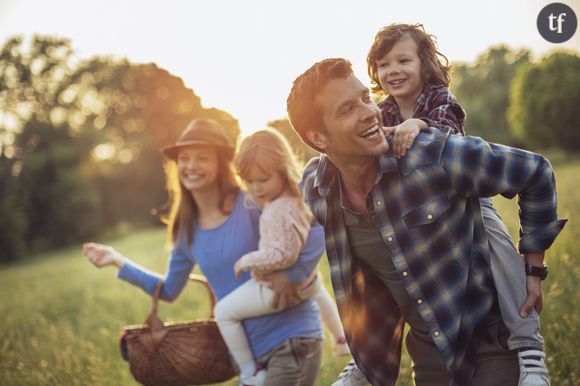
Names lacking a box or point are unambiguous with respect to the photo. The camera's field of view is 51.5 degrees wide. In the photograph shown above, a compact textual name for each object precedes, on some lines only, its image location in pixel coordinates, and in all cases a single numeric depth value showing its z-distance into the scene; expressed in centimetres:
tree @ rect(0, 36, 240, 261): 3466
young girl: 348
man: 247
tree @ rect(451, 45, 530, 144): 4138
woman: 367
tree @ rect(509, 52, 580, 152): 2823
